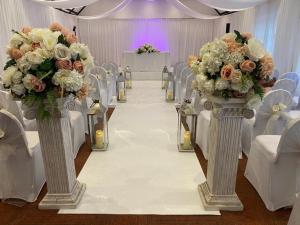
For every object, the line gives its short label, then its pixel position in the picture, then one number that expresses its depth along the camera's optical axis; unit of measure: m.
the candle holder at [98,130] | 3.54
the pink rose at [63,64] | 1.90
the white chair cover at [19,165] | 2.34
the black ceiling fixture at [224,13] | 9.61
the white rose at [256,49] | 1.88
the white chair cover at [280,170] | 2.22
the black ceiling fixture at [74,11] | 9.45
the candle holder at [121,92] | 6.26
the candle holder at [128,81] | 7.88
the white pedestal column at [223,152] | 2.14
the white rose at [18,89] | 1.90
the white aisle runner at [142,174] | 2.48
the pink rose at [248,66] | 1.87
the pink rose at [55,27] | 2.10
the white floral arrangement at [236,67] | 1.89
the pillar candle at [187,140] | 3.63
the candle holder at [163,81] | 7.60
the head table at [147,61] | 10.24
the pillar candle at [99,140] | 3.68
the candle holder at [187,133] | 3.55
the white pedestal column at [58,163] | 2.21
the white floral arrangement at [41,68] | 1.88
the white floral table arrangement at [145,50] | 10.23
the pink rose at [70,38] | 2.08
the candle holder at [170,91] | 6.09
